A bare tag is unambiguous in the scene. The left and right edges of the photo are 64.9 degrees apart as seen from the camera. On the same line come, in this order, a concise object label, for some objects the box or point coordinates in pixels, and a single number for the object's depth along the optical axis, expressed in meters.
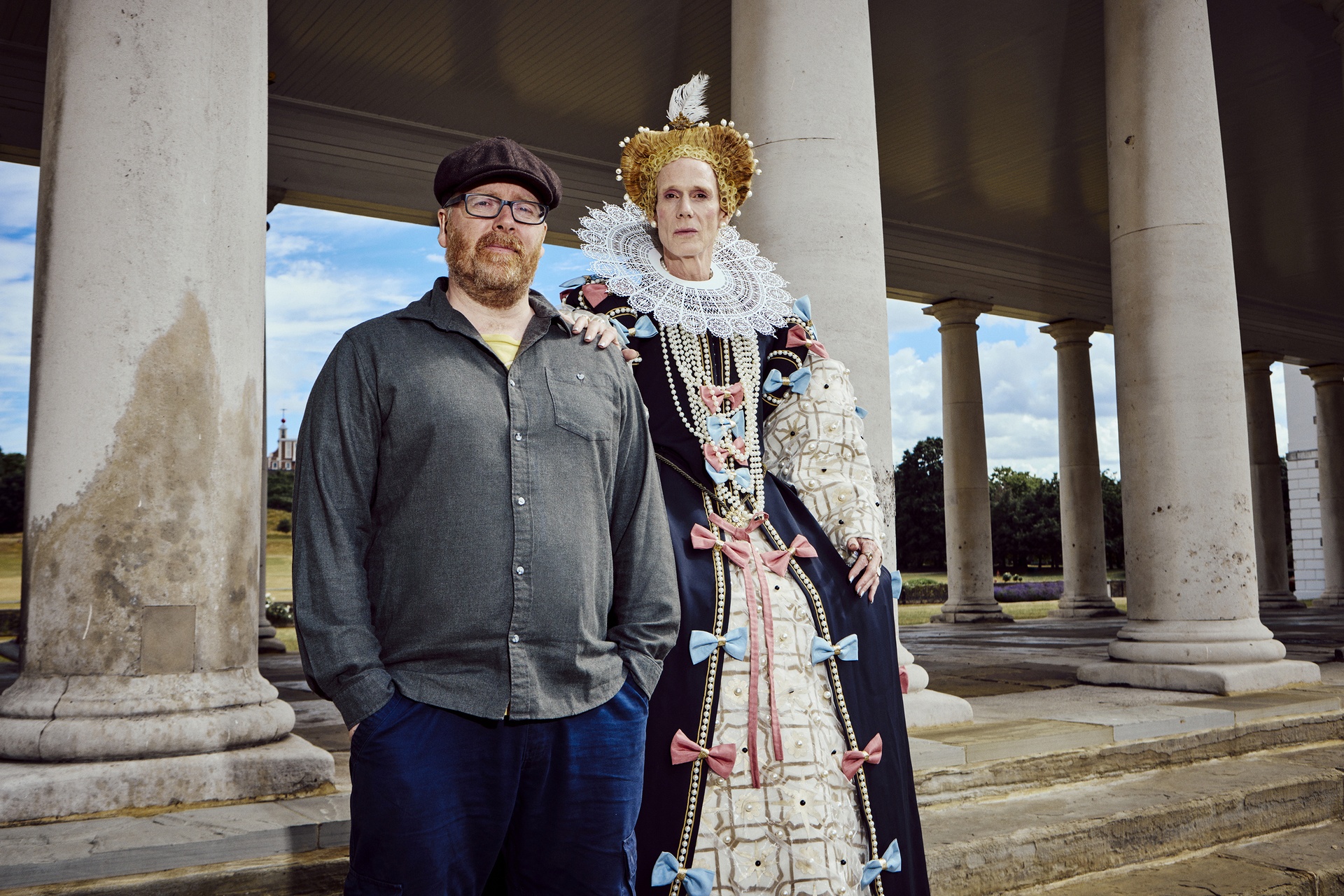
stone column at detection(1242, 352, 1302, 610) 21.69
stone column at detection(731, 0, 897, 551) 5.34
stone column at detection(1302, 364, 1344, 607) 22.61
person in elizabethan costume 2.55
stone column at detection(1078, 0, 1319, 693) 7.36
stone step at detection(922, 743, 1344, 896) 4.20
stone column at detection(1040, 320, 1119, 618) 19.12
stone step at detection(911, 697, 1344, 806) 4.71
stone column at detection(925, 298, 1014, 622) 18.39
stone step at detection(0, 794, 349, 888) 2.94
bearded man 1.84
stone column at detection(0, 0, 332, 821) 3.57
